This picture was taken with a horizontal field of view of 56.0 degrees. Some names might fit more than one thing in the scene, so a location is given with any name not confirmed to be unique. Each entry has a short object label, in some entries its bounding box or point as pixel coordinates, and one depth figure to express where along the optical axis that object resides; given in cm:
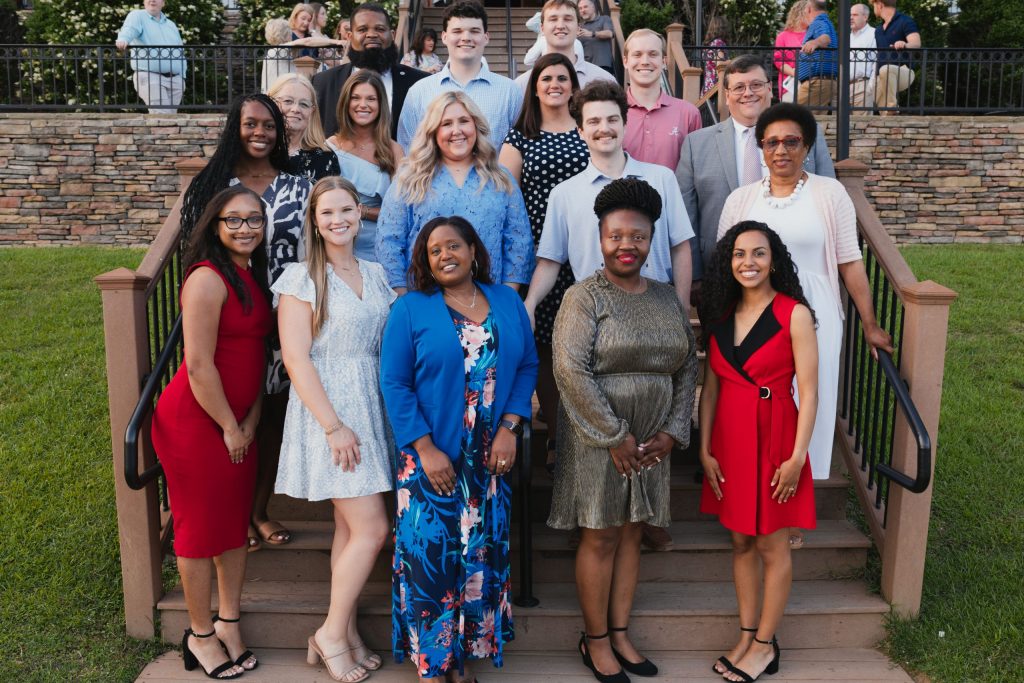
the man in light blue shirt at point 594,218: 404
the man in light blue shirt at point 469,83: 490
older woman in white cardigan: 395
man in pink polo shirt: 475
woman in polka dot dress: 438
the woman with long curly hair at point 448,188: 397
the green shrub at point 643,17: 1802
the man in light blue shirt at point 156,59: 1282
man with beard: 541
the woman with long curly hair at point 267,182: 406
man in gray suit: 446
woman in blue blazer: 358
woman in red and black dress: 371
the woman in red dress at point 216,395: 364
